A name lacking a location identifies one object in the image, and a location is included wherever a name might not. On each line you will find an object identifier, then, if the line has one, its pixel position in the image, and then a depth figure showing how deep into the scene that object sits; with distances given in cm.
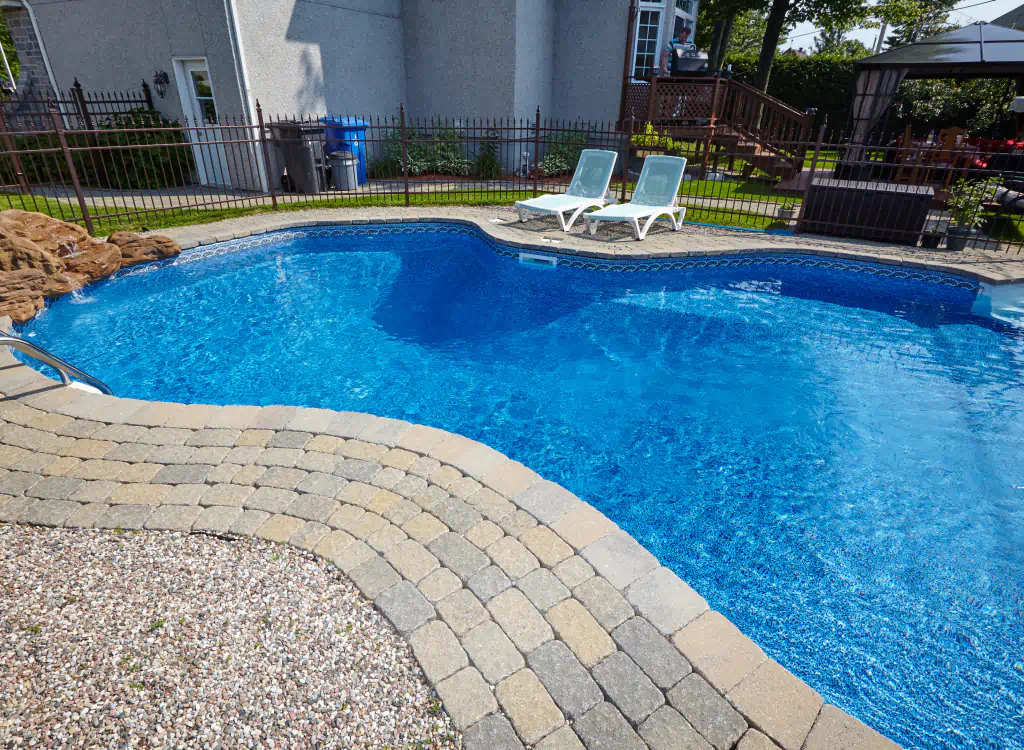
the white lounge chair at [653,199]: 855
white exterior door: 1107
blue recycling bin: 1179
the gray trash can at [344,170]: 1151
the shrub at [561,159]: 1365
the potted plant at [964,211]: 817
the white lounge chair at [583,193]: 890
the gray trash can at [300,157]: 1093
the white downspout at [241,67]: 988
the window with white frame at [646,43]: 1494
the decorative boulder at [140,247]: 743
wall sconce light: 1125
